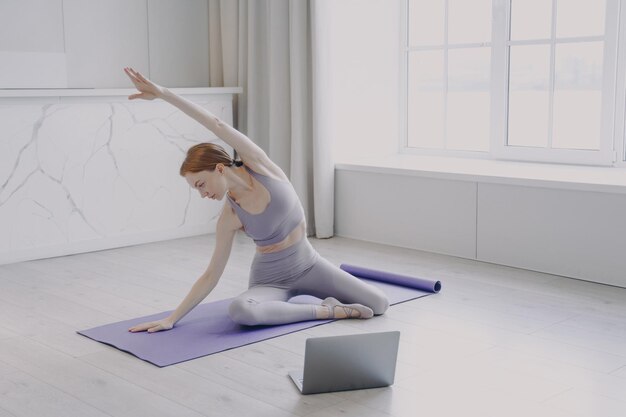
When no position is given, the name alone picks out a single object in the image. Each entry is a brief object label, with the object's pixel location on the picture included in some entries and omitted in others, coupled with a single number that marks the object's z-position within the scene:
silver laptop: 2.41
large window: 4.35
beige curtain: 4.83
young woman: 3.00
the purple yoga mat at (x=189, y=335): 2.87
